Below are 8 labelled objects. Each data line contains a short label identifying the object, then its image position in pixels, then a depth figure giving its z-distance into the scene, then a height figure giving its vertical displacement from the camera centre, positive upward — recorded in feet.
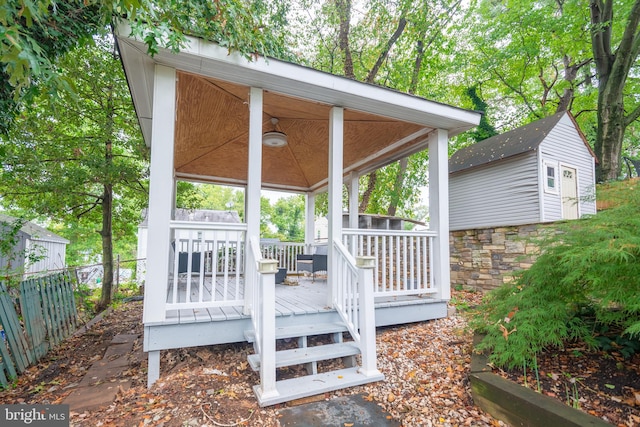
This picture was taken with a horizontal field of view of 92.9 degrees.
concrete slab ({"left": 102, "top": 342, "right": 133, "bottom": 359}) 12.48 -4.94
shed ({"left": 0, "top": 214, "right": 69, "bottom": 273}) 36.91 -1.02
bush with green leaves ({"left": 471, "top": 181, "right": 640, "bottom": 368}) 6.97 -1.43
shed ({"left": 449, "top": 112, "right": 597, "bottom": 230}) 28.14 +6.13
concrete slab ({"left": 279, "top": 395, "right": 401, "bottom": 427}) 7.20 -4.41
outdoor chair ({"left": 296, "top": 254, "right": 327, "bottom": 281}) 18.02 -1.81
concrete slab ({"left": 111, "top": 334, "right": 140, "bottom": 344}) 14.31 -4.99
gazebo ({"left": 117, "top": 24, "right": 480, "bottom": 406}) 9.20 +1.37
